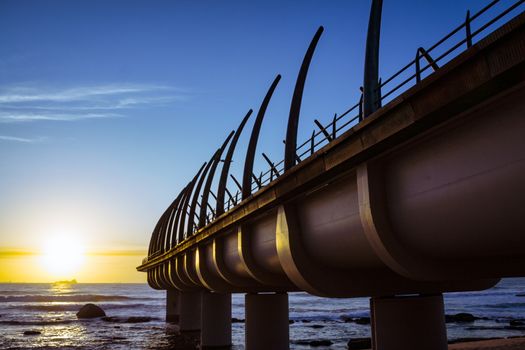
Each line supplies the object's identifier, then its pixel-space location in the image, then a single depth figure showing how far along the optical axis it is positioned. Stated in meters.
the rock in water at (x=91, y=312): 76.94
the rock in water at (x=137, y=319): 68.81
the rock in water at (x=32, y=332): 52.84
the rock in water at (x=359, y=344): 36.94
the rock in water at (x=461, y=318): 62.20
